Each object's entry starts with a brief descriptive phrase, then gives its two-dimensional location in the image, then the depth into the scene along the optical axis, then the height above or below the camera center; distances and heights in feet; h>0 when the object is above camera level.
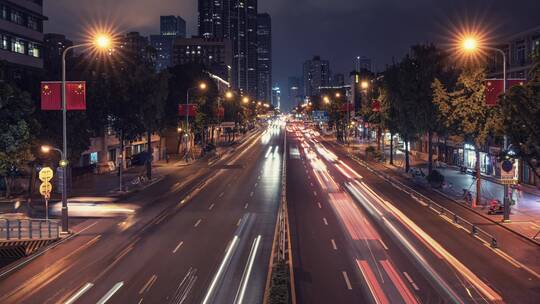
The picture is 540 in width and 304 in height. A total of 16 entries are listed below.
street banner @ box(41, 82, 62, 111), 107.86 +6.82
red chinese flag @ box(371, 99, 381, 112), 239.30 +10.42
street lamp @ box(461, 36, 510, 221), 113.24 -14.59
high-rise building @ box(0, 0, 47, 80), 215.72 +38.33
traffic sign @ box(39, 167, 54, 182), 109.29 -8.44
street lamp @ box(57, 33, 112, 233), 105.40 +0.22
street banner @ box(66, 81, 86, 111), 105.50 +6.67
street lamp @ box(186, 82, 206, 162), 237.04 +22.72
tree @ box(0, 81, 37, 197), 115.75 +0.56
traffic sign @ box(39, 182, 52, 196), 108.88 -11.09
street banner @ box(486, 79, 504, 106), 110.42 +7.94
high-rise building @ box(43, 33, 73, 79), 162.50 +18.11
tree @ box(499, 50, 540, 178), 91.09 +2.39
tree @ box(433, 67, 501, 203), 133.39 +4.92
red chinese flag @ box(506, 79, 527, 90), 124.47 +10.93
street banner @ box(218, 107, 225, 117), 330.38 +11.24
